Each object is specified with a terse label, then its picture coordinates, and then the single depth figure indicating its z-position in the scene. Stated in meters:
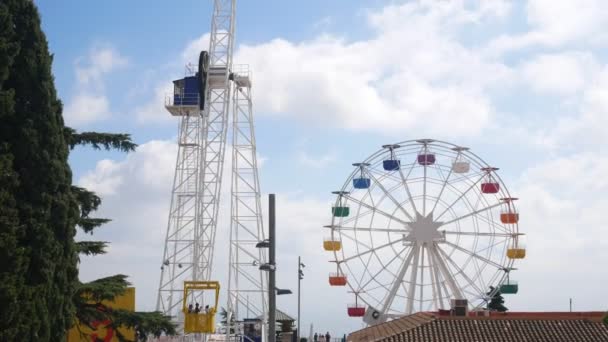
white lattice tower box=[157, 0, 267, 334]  51.16
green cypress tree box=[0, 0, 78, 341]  19.91
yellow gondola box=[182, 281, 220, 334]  36.25
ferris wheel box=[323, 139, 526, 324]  45.41
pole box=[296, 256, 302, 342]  45.67
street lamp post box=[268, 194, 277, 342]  18.58
